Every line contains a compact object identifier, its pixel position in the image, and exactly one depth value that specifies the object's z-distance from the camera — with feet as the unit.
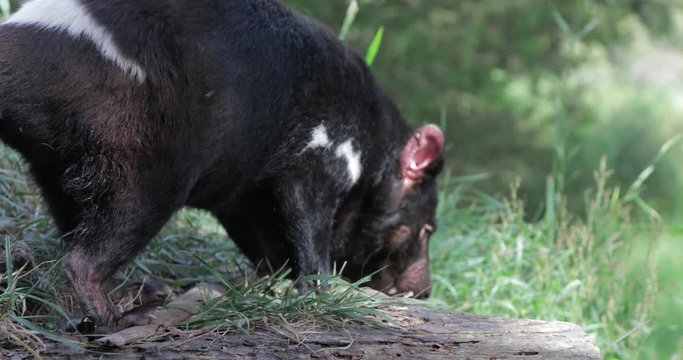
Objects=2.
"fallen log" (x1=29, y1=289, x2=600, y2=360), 19.25
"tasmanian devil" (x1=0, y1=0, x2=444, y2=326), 20.54
